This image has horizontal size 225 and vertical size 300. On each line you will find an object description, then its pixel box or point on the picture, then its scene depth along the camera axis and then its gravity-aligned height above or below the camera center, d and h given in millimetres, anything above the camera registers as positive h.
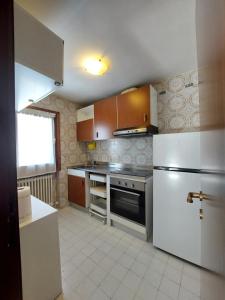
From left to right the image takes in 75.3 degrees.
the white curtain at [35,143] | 2393 +120
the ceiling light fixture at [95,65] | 1684 +986
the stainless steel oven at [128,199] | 1906 -703
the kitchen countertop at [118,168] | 1997 -345
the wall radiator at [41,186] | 2490 -650
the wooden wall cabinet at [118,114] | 2096 +592
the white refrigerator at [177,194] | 1441 -493
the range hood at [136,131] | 2039 +264
